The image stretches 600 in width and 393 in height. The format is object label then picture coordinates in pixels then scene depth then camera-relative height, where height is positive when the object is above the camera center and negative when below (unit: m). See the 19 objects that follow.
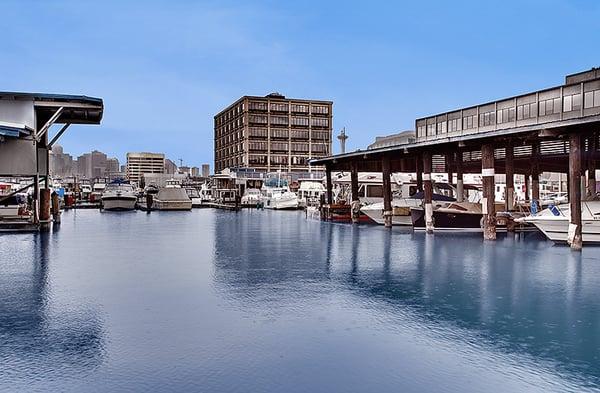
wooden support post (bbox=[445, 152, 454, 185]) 51.34 +0.97
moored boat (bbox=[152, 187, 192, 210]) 75.81 -2.19
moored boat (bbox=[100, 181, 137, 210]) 71.38 -2.07
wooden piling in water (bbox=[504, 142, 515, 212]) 37.04 +0.10
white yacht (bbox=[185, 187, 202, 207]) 92.69 -2.48
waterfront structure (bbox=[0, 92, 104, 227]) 31.69 +3.54
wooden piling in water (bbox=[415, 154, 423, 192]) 49.79 +0.98
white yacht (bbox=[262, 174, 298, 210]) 80.81 -2.07
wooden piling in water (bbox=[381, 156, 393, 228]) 42.44 -0.68
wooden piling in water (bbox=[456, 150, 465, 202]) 43.98 +0.37
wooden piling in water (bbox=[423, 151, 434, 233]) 37.16 -0.60
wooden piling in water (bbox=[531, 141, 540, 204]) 42.19 +1.18
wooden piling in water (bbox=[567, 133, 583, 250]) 25.38 -0.37
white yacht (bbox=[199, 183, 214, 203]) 114.61 -1.92
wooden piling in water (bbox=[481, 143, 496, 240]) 31.14 +0.20
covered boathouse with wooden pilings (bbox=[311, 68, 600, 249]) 26.52 +2.58
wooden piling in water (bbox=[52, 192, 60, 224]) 48.81 -2.19
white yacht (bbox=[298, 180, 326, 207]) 92.00 -0.95
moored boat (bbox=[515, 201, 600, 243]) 28.06 -1.98
